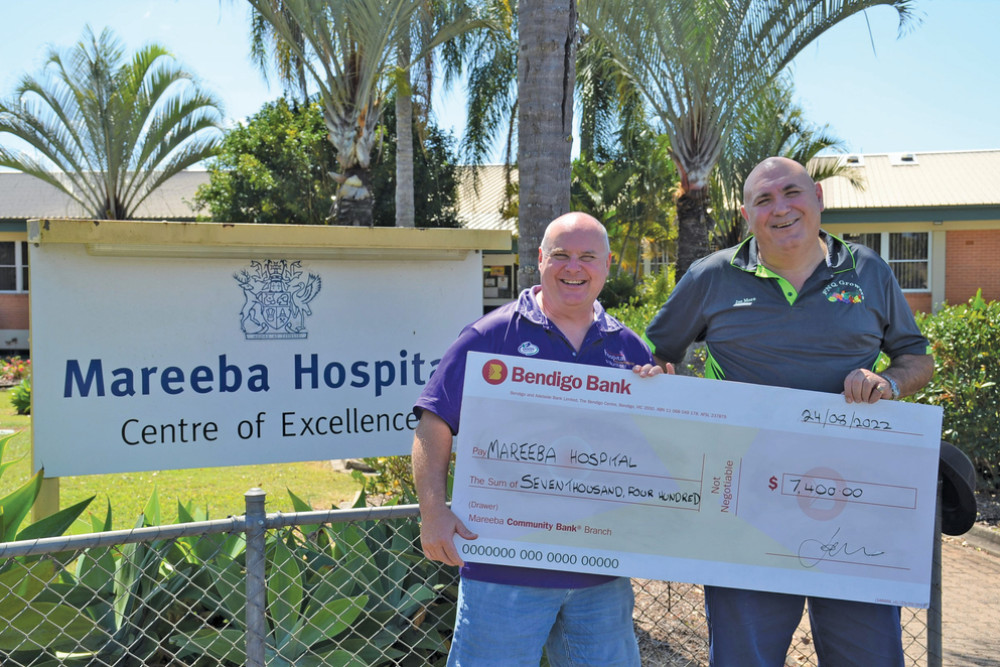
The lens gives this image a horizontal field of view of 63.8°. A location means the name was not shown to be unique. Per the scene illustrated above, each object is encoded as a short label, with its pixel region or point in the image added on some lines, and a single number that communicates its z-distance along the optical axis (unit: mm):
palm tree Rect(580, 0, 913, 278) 8680
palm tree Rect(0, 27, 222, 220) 14391
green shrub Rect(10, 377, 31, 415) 11945
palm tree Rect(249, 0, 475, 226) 10344
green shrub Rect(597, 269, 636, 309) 21297
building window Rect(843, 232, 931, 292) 21859
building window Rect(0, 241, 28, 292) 22516
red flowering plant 15789
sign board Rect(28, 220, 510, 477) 3537
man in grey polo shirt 2465
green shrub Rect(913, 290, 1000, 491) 6562
